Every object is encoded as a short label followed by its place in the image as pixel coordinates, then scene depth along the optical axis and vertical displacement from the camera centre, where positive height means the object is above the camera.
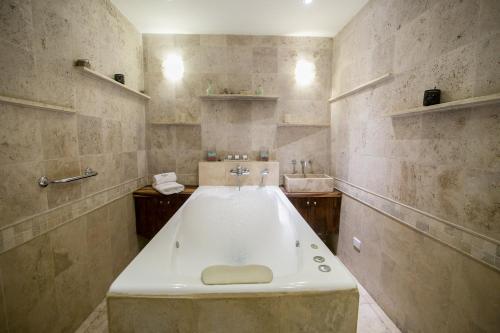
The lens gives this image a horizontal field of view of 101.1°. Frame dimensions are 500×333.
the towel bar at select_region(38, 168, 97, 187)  1.25 -0.19
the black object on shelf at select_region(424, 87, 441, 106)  1.21 +0.31
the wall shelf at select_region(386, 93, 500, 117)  0.92 +0.23
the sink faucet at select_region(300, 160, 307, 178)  2.60 -0.20
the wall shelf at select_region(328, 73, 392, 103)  1.58 +0.56
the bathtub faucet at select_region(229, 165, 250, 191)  2.42 -0.26
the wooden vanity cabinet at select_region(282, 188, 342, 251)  2.30 -0.67
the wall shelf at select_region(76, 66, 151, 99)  1.49 +0.59
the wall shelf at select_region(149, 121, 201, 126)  2.47 +0.32
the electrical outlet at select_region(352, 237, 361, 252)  1.99 -0.93
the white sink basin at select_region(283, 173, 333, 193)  2.34 -0.39
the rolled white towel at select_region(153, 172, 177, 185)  2.28 -0.31
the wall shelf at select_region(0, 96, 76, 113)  1.05 +0.27
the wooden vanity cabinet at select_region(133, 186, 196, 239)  2.28 -0.64
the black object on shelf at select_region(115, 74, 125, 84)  1.90 +0.67
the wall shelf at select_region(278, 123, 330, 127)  2.55 +0.30
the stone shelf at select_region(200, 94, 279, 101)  2.34 +0.61
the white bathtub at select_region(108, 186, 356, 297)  0.87 -0.58
